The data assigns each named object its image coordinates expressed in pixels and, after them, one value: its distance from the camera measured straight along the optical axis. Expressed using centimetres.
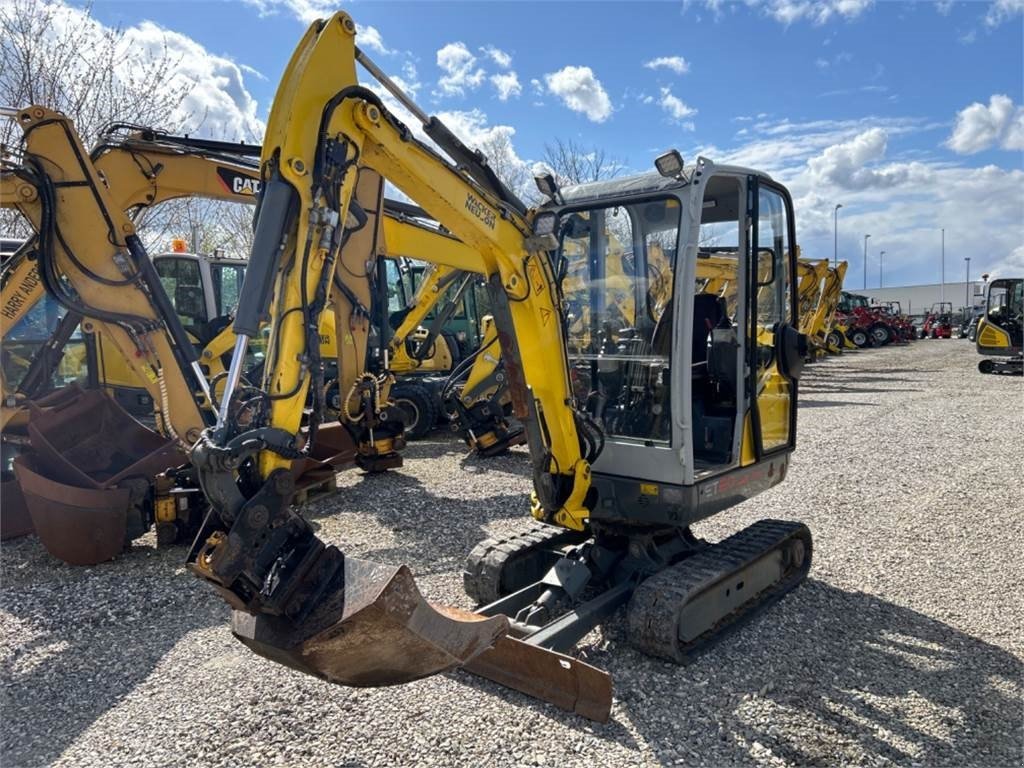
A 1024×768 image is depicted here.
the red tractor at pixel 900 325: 3524
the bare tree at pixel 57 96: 1264
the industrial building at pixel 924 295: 6812
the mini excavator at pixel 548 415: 277
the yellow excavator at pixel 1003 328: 1994
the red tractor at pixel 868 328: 3419
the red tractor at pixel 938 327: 4038
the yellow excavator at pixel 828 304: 2085
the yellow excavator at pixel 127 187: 644
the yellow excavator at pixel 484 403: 935
